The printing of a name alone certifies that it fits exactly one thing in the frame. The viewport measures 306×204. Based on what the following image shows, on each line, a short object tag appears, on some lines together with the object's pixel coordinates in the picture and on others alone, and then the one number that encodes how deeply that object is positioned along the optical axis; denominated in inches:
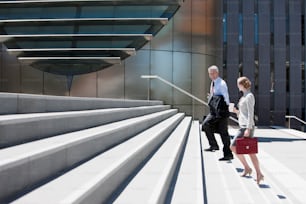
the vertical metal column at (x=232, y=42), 1347.2
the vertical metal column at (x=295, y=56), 1350.9
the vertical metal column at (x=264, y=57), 1349.7
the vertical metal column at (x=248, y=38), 1350.9
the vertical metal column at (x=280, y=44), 1356.8
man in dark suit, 289.1
